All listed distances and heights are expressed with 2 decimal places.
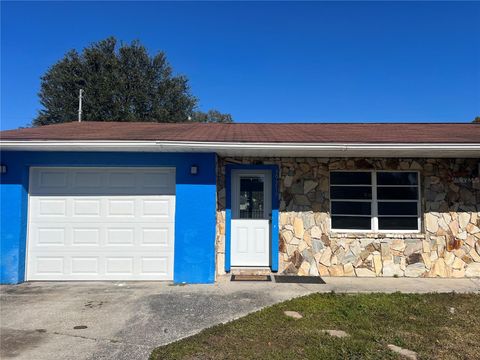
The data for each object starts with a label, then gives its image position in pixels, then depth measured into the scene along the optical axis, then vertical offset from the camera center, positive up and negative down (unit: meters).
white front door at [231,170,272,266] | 8.44 -0.37
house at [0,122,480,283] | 7.48 -0.06
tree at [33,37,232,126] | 25.95 +8.13
